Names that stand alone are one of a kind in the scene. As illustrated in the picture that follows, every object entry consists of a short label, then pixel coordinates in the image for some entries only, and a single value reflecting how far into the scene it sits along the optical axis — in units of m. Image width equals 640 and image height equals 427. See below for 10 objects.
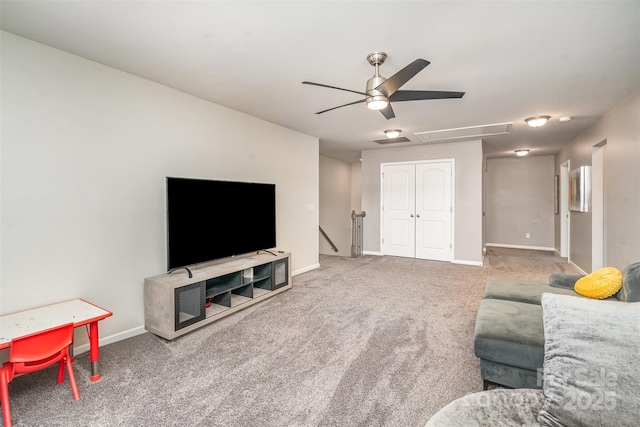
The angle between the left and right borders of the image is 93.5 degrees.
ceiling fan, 2.23
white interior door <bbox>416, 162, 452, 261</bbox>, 6.15
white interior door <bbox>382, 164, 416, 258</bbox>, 6.55
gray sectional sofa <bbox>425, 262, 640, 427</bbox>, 1.04
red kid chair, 1.68
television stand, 2.74
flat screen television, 2.90
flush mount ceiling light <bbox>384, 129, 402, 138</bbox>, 4.96
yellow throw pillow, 2.08
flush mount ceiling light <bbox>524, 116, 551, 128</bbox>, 4.23
